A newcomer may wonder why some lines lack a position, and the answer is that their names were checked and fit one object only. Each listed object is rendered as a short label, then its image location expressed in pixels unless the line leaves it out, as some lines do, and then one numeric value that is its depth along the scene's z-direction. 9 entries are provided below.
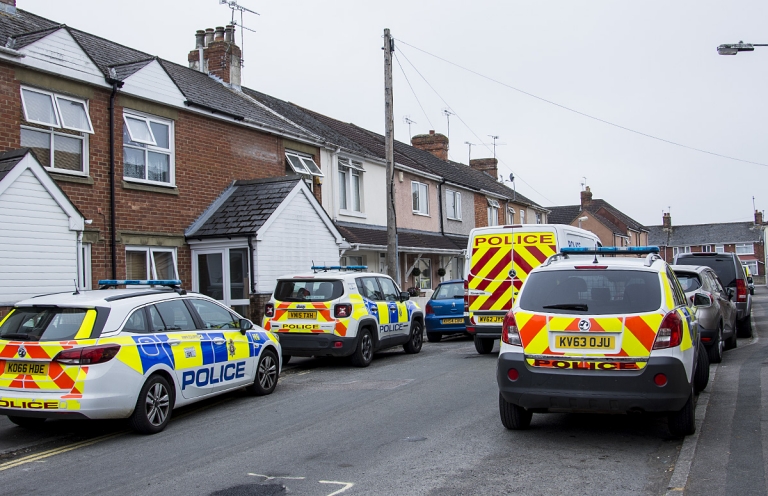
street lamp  15.16
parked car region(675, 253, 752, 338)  15.98
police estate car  7.06
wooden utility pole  18.00
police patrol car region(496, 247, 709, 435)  6.14
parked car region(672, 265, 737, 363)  11.12
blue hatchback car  17.47
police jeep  12.20
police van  13.30
